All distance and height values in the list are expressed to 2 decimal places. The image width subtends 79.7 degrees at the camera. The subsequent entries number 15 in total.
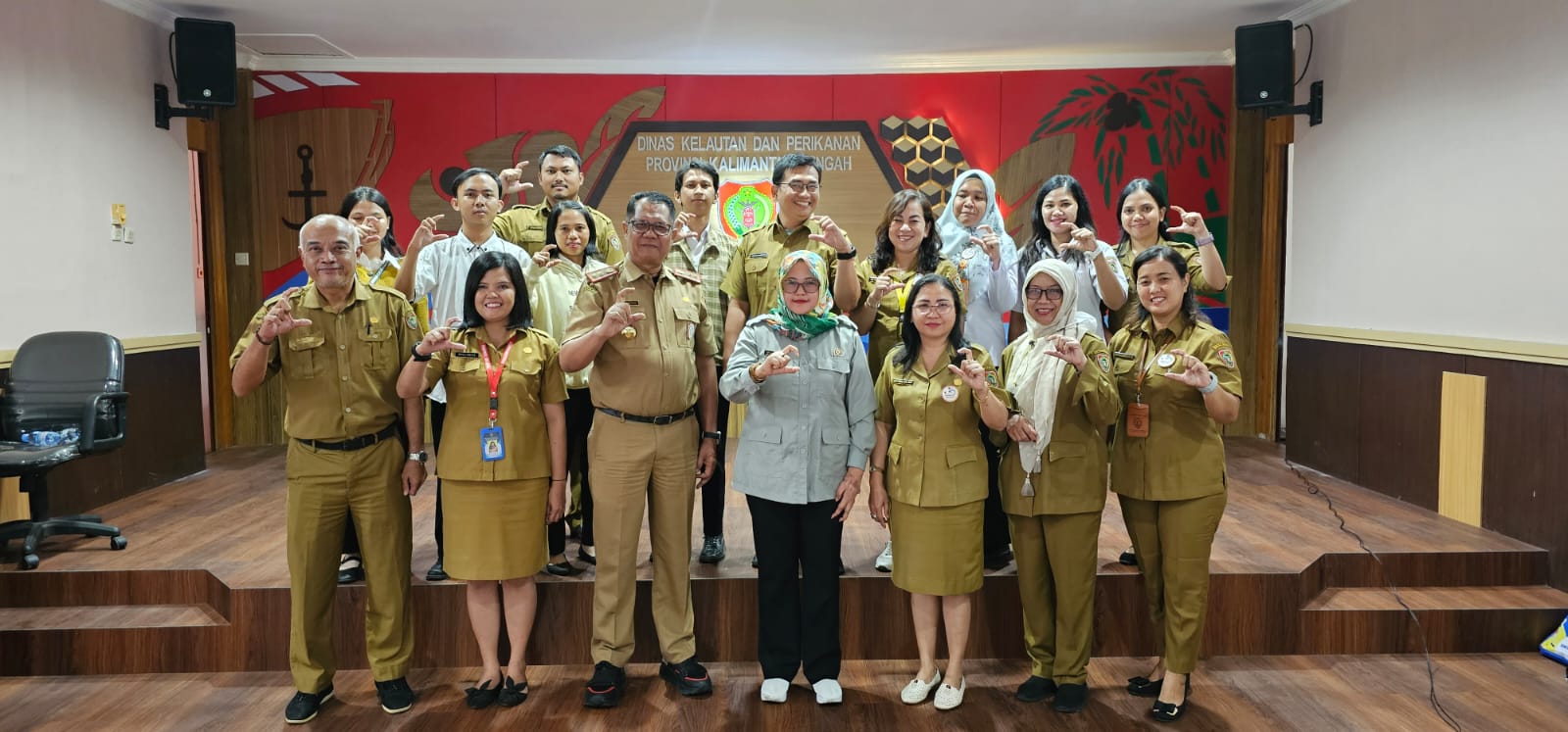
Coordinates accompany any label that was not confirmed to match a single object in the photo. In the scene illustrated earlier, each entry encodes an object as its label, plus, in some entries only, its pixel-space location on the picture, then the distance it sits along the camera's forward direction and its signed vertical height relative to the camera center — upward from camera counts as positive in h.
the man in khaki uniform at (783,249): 3.22 +0.21
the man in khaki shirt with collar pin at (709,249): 3.53 +0.22
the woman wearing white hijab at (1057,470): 2.87 -0.51
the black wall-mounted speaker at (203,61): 5.43 +1.44
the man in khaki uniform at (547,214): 3.62 +0.38
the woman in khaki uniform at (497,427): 2.91 -0.37
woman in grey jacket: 2.88 -0.43
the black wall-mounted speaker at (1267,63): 5.43 +1.42
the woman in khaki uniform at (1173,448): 2.88 -0.44
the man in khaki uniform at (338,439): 2.86 -0.41
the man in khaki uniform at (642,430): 2.92 -0.39
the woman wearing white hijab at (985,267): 3.44 +0.15
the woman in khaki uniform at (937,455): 2.88 -0.46
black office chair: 3.96 -0.41
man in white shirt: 3.47 +0.21
